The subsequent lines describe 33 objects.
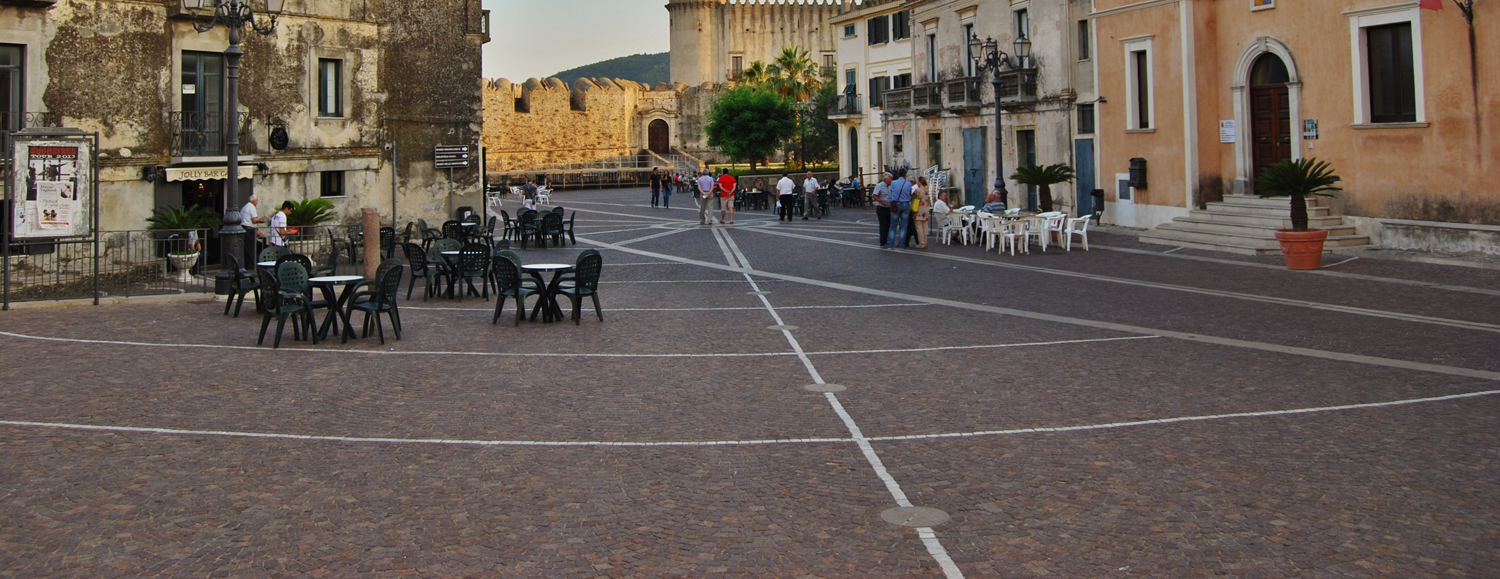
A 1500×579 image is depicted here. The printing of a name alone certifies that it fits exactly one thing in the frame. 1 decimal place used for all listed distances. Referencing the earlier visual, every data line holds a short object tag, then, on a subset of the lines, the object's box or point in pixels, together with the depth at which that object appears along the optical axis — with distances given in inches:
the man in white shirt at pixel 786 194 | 1389.0
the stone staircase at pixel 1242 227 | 861.8
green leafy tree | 2637.8
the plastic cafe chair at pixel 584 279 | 581.9
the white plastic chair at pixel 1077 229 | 928.3
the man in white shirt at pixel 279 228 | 770.2
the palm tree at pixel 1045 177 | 1176.1
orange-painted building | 783.1
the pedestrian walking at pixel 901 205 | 960.9
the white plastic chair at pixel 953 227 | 1014.4
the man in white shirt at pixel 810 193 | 1414.9
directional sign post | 1111.0
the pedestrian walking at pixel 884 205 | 970.7
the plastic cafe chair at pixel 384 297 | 522.6
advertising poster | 619.5
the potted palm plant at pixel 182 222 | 766.5
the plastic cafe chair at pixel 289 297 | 512.4
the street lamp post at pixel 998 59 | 1114.7
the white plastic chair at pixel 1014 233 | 910.4
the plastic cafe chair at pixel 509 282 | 580.7
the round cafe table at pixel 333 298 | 519.2
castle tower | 3745.1
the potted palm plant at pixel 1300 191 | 753.0
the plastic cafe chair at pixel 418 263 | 715.3
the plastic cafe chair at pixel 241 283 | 602.9
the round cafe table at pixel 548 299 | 580.7
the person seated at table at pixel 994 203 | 1011.9
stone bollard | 833.5
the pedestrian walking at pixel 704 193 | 1300.4
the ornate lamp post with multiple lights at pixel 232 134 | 679.1
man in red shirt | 1331.2
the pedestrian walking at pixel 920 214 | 969.5
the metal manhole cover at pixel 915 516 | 263.0
